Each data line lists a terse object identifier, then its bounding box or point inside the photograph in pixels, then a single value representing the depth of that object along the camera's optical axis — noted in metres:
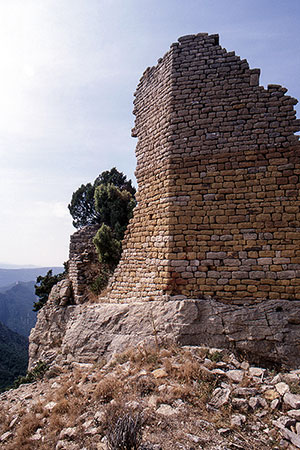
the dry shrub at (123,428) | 3.13
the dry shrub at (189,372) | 4.34
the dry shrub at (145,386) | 4.25
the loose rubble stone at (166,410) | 3.70
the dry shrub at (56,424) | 4.04
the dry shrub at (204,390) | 3.87
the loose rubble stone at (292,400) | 3.60
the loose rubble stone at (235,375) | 4.27
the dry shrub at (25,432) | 3.93
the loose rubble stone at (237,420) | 3.43
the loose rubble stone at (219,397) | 3.78
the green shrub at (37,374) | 6.82
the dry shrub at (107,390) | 4.36
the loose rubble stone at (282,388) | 3.91
